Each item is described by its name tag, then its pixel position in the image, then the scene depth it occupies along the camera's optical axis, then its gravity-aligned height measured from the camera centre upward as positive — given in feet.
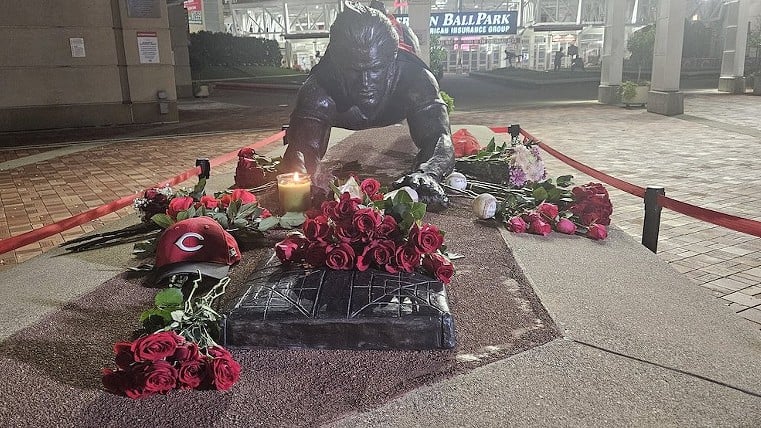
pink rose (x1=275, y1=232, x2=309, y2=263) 7.02 -2.09
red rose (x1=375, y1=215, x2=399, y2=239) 6.66 -1.77
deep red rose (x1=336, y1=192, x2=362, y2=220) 6.54 -1.54
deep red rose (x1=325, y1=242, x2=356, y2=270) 6.57 -2.04
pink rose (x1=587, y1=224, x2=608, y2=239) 9.98 -2.79
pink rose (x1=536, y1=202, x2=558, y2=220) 10.43 -2.56
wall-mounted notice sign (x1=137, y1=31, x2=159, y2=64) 36.01 +0.93
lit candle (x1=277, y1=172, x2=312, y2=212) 10.41 -2.18
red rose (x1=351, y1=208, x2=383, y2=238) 6.44 -1.64
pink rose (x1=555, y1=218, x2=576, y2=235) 10.27 -2.77
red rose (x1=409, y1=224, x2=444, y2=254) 6.46 -1.84
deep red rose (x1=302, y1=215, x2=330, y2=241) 6.70 -1.79
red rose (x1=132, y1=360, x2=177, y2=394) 5.01 -2.46
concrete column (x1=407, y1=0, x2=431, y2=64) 38.75 +2.27
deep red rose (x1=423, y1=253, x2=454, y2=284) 6.65 -2.20
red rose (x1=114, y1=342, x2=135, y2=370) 4.98 -2.27
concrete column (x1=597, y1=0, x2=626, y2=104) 45.78 +0.16
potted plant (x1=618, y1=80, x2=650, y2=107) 43.83 -2.70
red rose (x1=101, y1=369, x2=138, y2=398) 5.11 -2.55
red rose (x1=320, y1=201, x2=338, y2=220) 6.57 -1.60
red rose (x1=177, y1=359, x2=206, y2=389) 5.16 -2.54
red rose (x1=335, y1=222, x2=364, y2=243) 6.53 -1.78
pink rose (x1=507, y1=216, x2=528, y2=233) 10.12 -2.69
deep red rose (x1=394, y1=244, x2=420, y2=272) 6.54 -2.05
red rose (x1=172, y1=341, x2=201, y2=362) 5.23 -2.40
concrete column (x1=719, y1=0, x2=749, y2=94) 54.46 +0.14
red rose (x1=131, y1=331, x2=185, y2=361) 4.91 -2.21
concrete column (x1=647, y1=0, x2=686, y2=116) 37.29 -0.40
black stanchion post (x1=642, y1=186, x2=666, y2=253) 10.51 -2.79
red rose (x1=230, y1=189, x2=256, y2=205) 10.37 -2.22
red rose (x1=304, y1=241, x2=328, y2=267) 6.67 -2.03
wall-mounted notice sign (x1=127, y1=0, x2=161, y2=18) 35.04 +3.03
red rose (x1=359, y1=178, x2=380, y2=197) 9.34 -1.88
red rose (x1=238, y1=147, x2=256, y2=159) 14.43 -2.09
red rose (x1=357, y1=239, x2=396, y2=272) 6.54 -2.01
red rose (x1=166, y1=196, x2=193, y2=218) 9.49 -2.14
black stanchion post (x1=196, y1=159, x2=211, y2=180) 14.53 -2.39
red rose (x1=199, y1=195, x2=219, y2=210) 9.96 -2.21
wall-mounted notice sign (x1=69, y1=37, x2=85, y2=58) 34.12 +0.97
